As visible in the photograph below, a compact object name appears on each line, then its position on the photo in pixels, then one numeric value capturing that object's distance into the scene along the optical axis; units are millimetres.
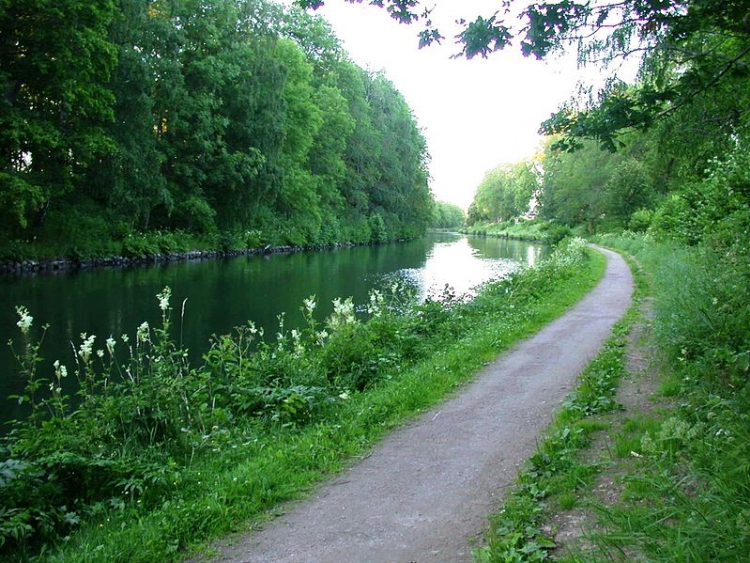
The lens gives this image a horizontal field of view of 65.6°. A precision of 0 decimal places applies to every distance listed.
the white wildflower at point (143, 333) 6493
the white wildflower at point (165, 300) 6871
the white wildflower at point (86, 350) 5985
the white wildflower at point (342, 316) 9008
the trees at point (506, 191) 94562
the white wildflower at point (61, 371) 5820
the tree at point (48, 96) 22828
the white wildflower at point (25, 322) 5931
